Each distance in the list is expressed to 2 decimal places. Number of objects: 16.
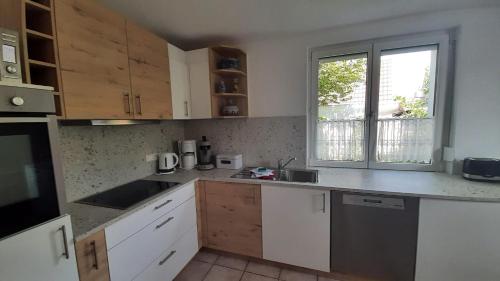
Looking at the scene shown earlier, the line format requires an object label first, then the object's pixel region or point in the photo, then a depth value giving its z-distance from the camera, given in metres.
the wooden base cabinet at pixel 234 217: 1.80
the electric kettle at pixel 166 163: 2.04
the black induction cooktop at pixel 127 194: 1.34
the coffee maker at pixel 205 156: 2.21
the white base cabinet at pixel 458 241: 1.29
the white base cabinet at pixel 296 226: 1.61
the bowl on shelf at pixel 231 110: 2.15
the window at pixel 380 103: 1.80
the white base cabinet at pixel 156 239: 1.17
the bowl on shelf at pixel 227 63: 2.06
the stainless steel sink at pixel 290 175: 1.99
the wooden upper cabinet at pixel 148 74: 1.51
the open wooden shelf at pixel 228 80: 2.07
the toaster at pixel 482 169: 1.47
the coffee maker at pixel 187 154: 2.22
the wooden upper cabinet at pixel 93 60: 1.08
